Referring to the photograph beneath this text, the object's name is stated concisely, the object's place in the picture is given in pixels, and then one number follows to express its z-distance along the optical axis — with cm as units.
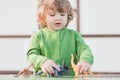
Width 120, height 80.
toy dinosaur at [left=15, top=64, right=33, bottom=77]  119
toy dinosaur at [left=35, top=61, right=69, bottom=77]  124
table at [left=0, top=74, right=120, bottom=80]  108
